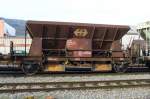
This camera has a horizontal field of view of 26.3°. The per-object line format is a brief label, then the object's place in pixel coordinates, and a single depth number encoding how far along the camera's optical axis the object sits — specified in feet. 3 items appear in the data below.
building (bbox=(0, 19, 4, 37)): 192.03
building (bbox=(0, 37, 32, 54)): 122.75
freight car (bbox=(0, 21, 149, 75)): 59.72
